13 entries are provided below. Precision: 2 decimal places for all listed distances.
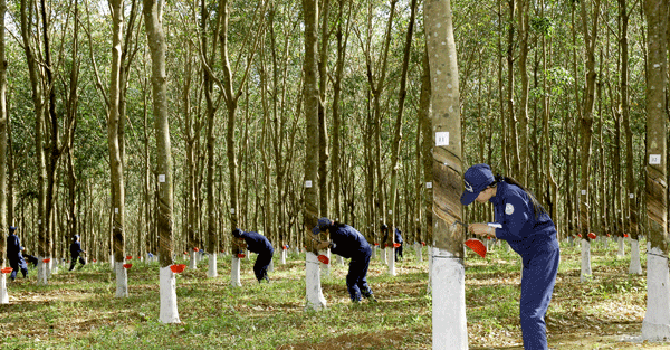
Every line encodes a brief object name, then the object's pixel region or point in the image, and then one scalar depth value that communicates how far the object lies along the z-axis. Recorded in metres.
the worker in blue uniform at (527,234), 4.84
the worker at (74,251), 20.28
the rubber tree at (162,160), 8.70
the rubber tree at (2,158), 11.09
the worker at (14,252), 16.04
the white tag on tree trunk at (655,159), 7.26
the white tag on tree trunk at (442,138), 5.07
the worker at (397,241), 21.20
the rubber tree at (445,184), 4.90
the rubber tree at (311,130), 9.67
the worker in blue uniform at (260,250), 14.30
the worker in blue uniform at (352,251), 10.38
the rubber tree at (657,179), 6.90
